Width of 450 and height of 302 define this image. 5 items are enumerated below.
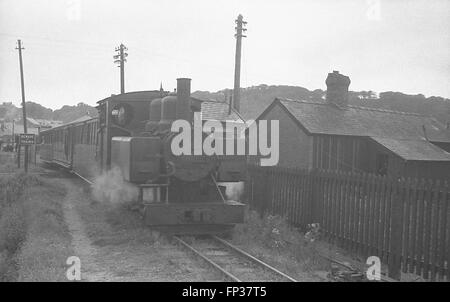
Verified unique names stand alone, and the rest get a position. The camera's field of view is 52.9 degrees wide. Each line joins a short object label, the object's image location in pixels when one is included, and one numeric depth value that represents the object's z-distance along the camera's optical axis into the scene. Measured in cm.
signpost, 2098
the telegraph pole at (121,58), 3209
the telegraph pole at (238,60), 2261
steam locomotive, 852
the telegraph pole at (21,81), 3264
